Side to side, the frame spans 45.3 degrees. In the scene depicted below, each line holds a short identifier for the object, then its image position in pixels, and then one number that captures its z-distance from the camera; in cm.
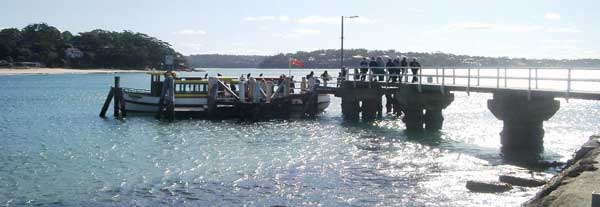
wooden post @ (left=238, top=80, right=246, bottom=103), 3975
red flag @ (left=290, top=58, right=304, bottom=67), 4598
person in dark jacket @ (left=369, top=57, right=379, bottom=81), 4187
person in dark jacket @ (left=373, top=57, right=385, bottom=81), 4166
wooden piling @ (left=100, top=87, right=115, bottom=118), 4247
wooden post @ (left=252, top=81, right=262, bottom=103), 3978
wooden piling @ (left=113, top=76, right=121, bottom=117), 4274
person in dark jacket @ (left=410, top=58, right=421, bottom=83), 3828
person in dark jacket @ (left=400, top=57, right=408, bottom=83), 3978
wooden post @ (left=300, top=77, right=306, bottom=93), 4580
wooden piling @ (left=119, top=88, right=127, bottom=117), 4262
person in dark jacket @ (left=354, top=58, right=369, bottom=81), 4085
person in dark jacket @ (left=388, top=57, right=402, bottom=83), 3941
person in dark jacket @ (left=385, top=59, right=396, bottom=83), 3981
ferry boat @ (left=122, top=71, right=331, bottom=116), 4053
